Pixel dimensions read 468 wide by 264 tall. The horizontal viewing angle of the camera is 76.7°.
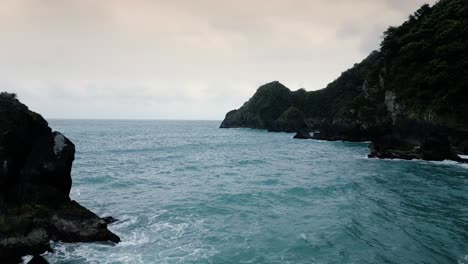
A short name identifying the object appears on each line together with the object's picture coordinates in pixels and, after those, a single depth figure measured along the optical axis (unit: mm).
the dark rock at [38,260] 13757
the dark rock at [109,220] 20534
